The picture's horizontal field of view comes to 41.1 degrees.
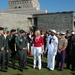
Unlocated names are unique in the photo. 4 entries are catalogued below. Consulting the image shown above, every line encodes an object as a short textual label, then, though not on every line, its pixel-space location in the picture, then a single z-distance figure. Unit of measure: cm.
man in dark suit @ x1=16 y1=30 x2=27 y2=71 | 469
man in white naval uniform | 490
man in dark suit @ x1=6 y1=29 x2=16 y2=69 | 496
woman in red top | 494
